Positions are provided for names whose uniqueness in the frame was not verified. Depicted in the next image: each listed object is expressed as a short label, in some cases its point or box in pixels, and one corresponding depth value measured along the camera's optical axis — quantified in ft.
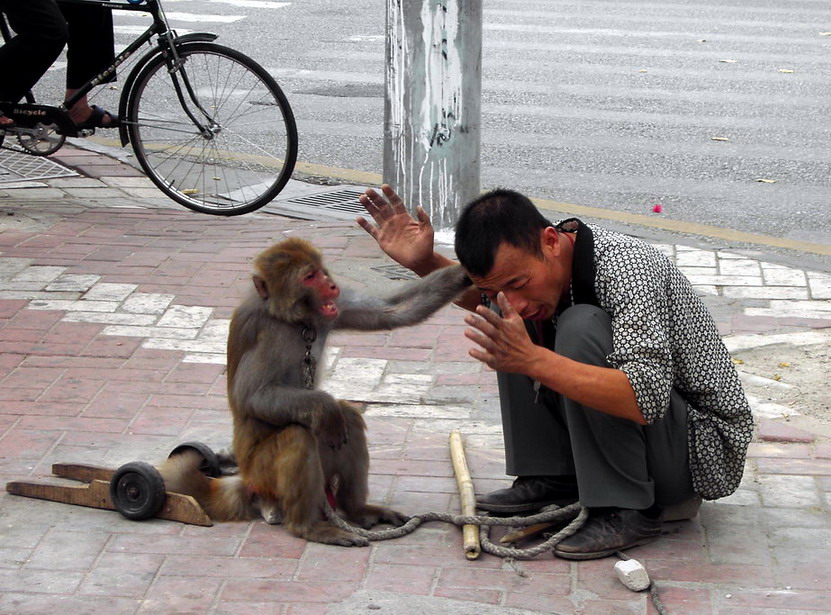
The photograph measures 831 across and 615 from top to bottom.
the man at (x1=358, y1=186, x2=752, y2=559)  10.75
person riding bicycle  21.11
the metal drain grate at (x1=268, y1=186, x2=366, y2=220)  24.41
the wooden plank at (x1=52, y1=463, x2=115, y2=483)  12.95
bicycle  22.61
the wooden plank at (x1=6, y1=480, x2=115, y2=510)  12.62
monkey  11.73
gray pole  21.24
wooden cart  12.14
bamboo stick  11.80
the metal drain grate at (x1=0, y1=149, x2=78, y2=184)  25.69
